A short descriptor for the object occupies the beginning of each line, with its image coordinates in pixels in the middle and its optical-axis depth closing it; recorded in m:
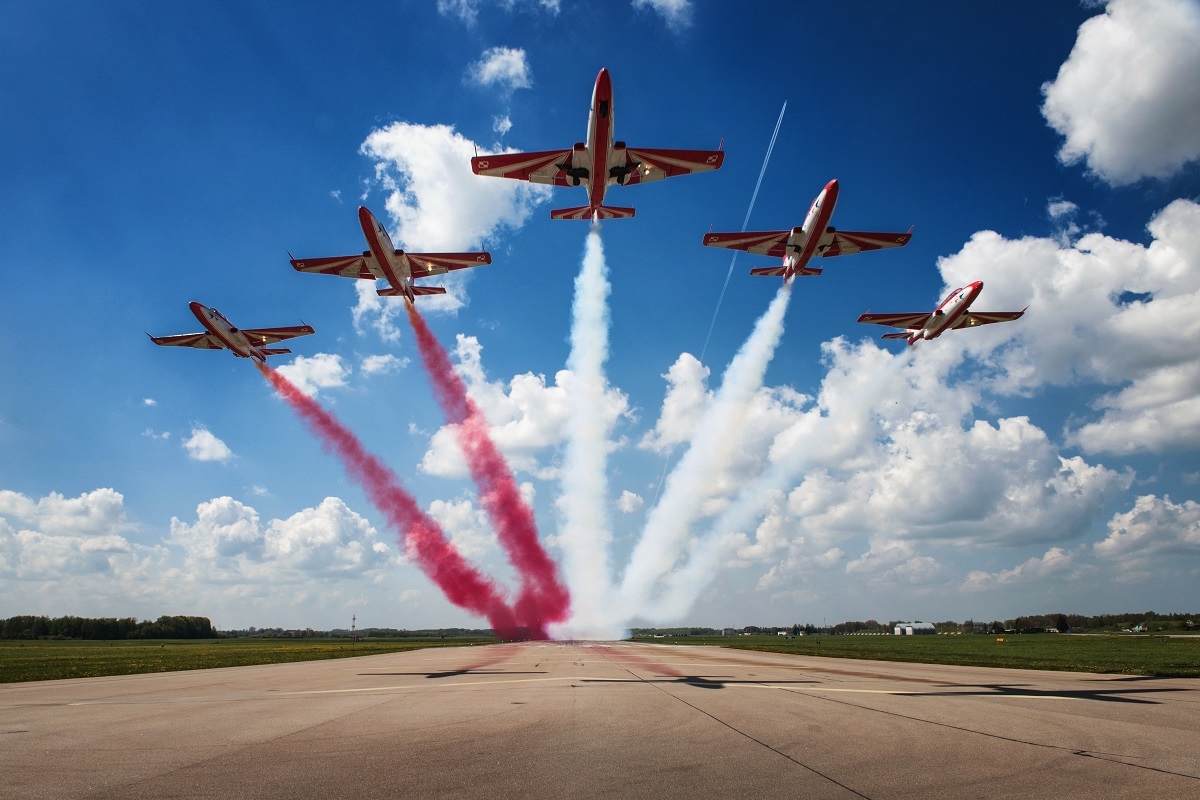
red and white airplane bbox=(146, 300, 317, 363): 40.84
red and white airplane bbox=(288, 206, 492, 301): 35.72
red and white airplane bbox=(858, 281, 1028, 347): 38.75
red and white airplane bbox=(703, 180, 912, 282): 34.50
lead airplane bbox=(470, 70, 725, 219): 28.61
